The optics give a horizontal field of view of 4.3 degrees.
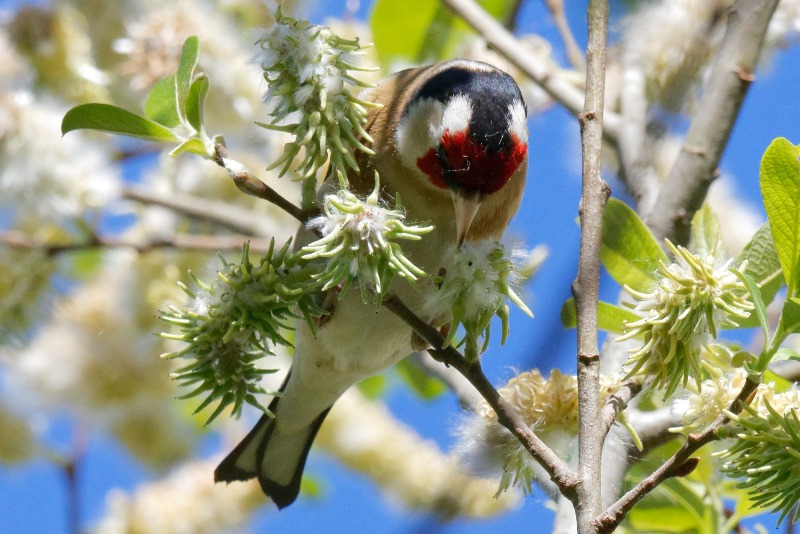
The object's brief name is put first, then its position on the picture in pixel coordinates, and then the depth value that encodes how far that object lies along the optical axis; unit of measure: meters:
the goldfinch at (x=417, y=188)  1.71
